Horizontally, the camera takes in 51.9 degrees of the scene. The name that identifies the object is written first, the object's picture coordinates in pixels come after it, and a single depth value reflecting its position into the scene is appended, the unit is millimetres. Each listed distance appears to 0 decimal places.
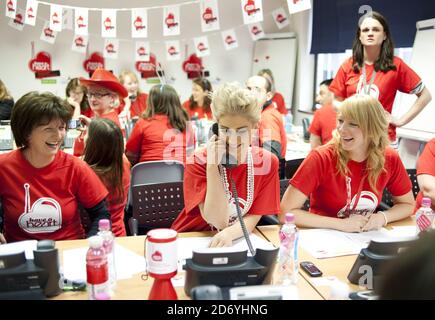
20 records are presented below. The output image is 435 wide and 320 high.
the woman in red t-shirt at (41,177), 1901
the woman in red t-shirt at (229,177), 1803
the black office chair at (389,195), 2380
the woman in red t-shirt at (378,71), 3107
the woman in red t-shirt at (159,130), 3455
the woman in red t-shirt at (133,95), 6355
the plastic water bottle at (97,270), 1287
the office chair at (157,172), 3062
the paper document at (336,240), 1773
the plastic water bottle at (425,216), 1923
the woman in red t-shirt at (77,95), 4727
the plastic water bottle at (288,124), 5349
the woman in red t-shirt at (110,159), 2324
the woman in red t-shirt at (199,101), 5644
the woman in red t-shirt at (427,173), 2248
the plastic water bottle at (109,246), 1390
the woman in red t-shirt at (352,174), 2061
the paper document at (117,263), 1538
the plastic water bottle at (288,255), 1515
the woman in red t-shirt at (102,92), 3498
